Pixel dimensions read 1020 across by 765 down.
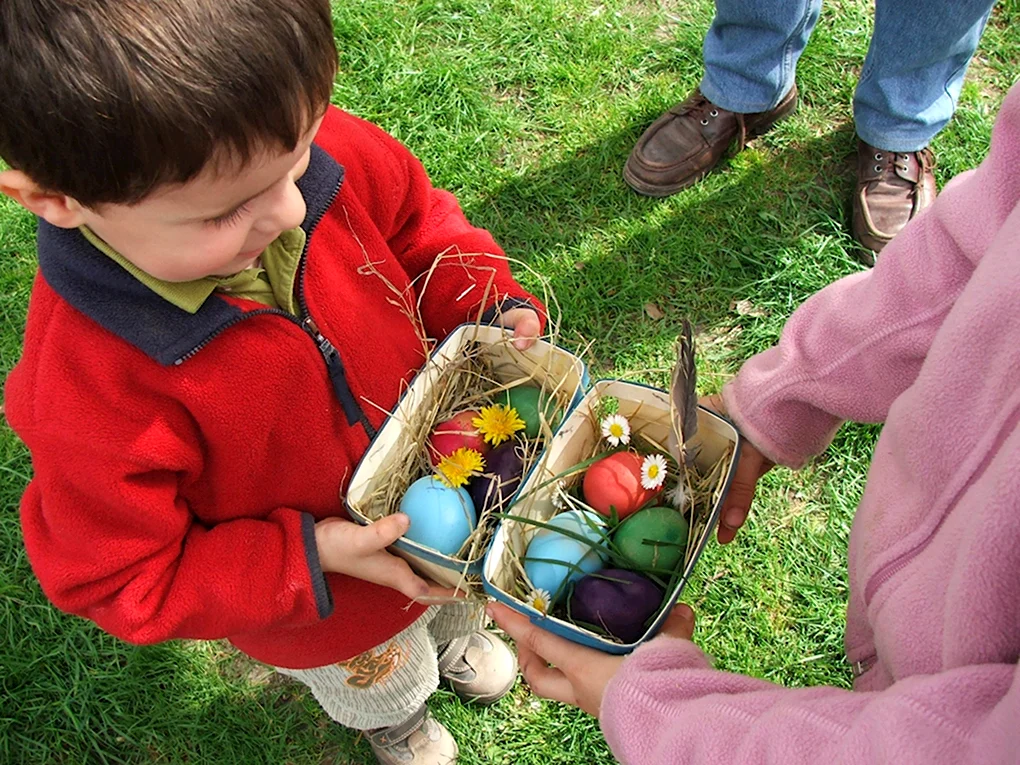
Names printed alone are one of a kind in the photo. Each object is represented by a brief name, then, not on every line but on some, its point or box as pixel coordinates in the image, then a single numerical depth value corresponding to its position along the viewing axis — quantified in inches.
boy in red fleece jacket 34.7
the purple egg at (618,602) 49.5
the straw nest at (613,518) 51.1
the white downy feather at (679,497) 53.9
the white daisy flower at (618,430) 54.9
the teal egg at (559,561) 52.1
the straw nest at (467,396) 55.0
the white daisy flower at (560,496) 55.7
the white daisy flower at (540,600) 48.8
